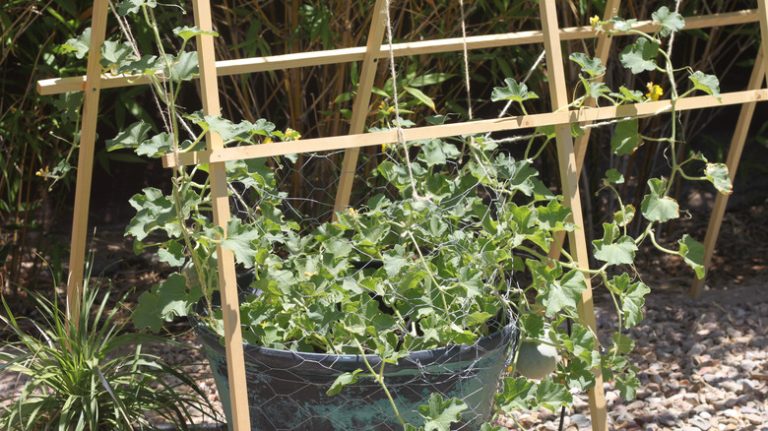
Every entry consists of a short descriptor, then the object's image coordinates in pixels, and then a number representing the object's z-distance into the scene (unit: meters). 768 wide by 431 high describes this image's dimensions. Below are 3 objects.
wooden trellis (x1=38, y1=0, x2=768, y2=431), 4.44
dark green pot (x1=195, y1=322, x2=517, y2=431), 4.54
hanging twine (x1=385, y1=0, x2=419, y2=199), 4.52
